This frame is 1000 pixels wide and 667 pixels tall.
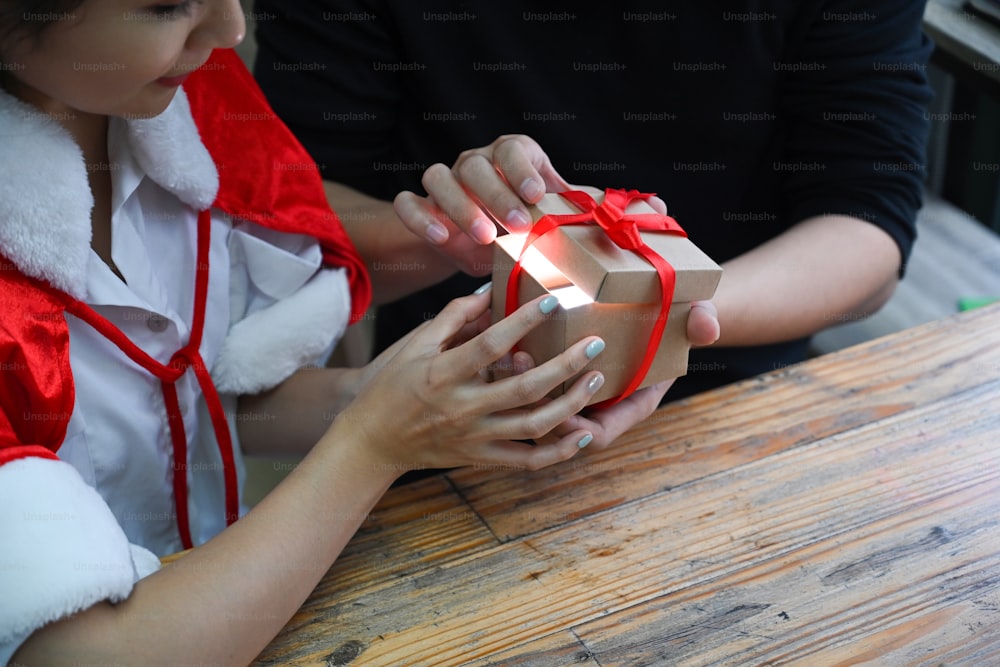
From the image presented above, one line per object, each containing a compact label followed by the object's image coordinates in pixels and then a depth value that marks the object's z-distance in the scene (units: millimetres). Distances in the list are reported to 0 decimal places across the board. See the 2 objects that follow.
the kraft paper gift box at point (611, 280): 845
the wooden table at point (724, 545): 728
